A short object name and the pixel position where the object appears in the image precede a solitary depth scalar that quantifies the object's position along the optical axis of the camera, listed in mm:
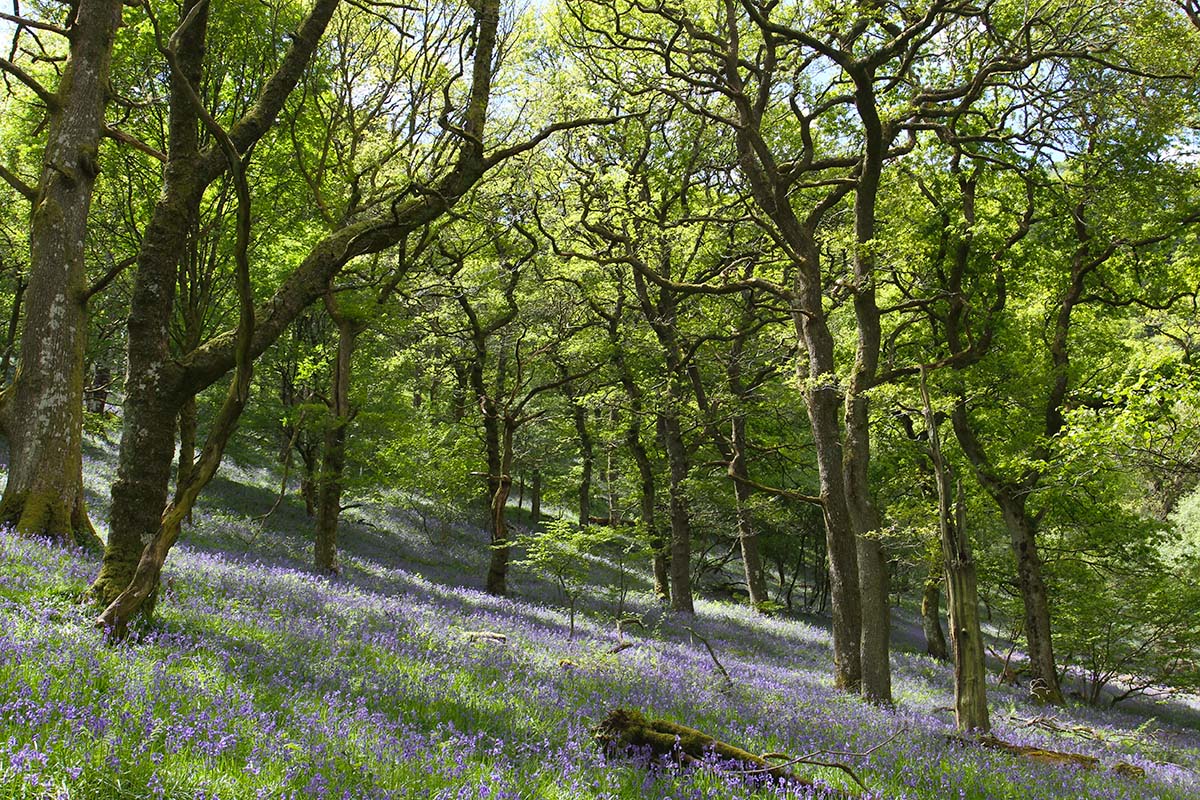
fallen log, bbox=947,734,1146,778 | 7789
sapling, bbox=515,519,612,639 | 13734
